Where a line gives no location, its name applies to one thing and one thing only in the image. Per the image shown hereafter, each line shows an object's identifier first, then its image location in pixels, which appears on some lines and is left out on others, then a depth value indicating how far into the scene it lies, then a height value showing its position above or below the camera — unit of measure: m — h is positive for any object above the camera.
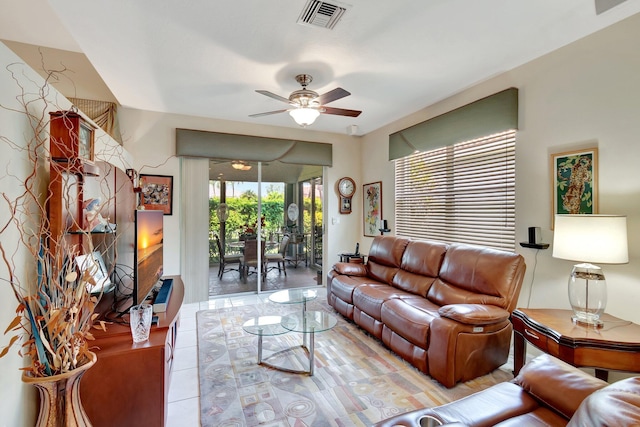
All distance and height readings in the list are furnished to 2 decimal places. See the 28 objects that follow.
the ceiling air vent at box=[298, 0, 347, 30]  1.96 +1.40
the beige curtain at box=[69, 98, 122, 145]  3.64 +1.28
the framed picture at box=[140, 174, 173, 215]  4.08 +0.29
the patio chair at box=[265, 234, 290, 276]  5.10 -0.78
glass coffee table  2.46 -1.01
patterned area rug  1.95 -1.36
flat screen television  1.96 -0.32
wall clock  5.33 +0.38
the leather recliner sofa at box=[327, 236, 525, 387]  2.24 -0.88
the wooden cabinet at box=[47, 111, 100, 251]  1.58 +0.28
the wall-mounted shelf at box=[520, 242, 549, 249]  2.53 -0.29
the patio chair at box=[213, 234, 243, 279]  4.82 -0.83
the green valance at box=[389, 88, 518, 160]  2.89 +1.03
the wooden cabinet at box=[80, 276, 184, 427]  1.59 -0.97
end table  1.69 -0.79
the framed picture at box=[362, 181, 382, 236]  4.96 +0.09
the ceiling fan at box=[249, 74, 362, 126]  2.99 +1.13
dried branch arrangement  1.30 -0.26
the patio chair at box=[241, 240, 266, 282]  4.89 -0.71
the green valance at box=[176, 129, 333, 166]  4.25 +1.02
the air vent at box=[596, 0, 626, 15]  1.72 +1.25
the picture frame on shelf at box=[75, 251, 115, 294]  1.90 -0.44
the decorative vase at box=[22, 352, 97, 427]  1.28 -0.85
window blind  2.99 +0.24
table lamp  1.86 -0.26
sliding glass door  4.76 -0.03
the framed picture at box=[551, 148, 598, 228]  2.28 +0.25
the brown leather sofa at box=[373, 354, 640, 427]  1.20 -0.88
